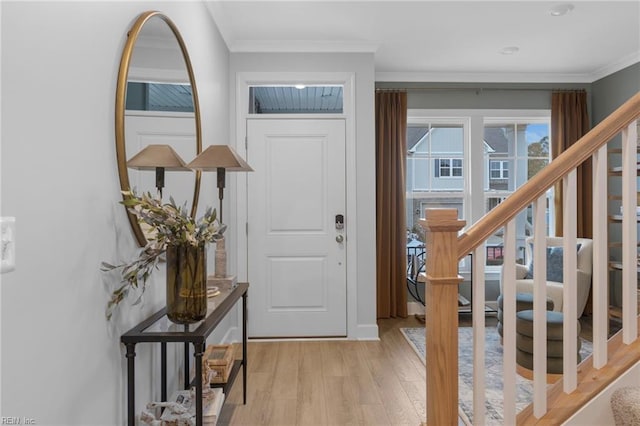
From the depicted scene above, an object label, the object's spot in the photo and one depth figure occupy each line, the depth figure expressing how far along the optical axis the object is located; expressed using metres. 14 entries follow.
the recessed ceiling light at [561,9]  3.05
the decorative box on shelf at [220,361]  2.14
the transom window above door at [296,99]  3.78
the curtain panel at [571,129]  4.54
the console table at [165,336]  1.45
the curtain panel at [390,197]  4.40
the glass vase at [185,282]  1.48
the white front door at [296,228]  3.71
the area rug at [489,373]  2.40
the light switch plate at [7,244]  0.88
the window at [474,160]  4.65
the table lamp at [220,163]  1.92
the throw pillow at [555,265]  3.90
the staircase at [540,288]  1.34
